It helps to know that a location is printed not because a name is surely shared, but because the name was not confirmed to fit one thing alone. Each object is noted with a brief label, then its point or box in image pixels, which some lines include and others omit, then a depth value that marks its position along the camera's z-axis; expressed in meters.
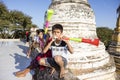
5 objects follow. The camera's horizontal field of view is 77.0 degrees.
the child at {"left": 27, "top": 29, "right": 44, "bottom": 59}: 2.00
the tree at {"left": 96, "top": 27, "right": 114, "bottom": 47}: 11.96
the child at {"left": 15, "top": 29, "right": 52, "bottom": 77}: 1.32
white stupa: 2.95
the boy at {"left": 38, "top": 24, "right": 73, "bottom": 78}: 1.16
